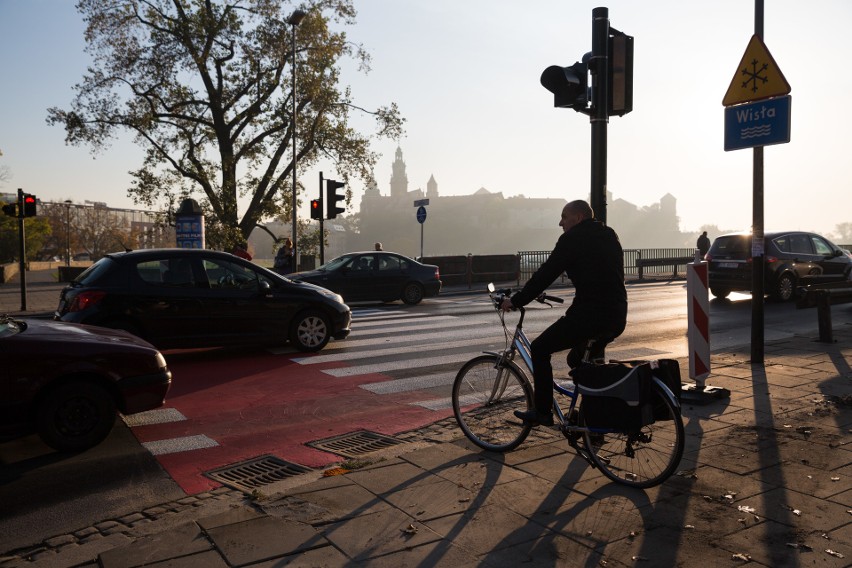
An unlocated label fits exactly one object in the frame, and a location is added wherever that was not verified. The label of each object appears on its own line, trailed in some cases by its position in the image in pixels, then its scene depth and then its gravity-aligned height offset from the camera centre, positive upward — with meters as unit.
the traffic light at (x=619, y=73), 6.47 +1.61
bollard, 10.07 -0.86
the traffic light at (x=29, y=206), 18.42 +1.39
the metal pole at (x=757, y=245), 7.90 +0.11
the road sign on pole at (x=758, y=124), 7.46 +1.36
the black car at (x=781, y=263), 16.56 -0.19
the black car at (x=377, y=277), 17.66 -0.46
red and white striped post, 6.63 -0.68
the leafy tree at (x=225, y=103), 28.66 +6.40
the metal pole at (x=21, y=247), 18.19 +0.36
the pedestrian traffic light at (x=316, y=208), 25.41 +1.75
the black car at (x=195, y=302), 8.87 -0.53
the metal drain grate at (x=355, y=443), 5.54 -1.44
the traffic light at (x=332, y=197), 24.55 +2.06
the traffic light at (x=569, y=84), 6.29 +1.48
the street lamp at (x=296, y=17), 27.30 +9.01
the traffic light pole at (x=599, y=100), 6.36 +1.36
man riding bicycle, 4.58 -0.16
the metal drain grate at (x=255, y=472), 4.84 -1.46
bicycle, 4.32 -1.07
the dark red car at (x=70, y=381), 5.27 -0.91
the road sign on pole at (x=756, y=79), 7.44 +1.80
